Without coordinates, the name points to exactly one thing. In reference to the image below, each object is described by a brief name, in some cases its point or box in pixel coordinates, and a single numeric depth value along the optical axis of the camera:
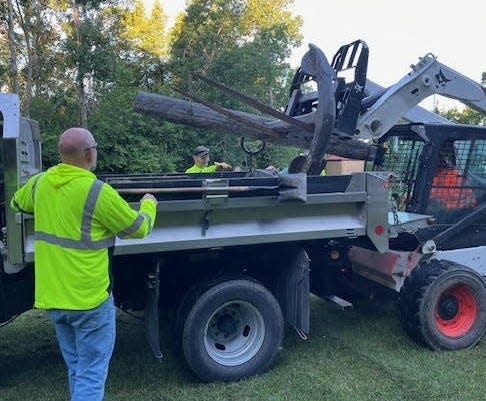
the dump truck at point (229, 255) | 4.20
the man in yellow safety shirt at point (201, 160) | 7.76
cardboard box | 7.65
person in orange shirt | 5.52
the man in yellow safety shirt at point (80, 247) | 3.21
